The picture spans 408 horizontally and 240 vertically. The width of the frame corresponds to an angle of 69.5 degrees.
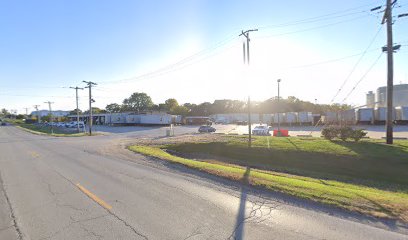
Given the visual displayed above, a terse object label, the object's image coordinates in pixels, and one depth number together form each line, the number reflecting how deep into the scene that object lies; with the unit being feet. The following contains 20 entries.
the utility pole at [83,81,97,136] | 164.07
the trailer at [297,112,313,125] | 205.92
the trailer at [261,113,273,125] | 241.43
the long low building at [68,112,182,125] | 261.44
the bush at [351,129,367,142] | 70.85
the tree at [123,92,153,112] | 505.66
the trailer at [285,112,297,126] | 210.38
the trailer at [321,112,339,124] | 175.27
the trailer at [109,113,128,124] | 302.45
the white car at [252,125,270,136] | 133.25
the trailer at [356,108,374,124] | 176.55
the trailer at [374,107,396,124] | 171.94
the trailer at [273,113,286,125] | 215.98
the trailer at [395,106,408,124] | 166.93
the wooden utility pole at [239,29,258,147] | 79.90
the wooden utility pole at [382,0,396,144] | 65.41
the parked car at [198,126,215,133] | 164.86
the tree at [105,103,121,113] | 536.01
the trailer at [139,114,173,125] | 260.01
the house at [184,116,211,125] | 282.93
